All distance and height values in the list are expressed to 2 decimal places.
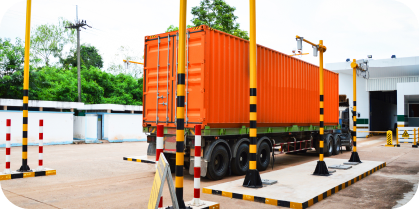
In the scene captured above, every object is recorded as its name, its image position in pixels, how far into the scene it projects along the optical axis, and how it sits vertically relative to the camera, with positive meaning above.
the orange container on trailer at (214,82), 8.56 +0.94
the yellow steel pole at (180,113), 5.05 +0.03
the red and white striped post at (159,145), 4.71 -0.43
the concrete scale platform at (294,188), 6.24 -1.58
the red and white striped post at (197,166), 5.34 -0.82
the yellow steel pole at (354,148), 11.53 -1.15
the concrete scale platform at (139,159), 11.50 -1.54
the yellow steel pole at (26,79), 8.72 +0.91
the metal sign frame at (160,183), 4.23 -0.89
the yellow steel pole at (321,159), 8.91 -1.17
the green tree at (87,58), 43.91 +7.77
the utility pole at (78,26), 30.30 +8.07
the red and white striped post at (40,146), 8.86 -0.86
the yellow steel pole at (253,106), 6.98 +0.18
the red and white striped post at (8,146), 8.60 -0.82
